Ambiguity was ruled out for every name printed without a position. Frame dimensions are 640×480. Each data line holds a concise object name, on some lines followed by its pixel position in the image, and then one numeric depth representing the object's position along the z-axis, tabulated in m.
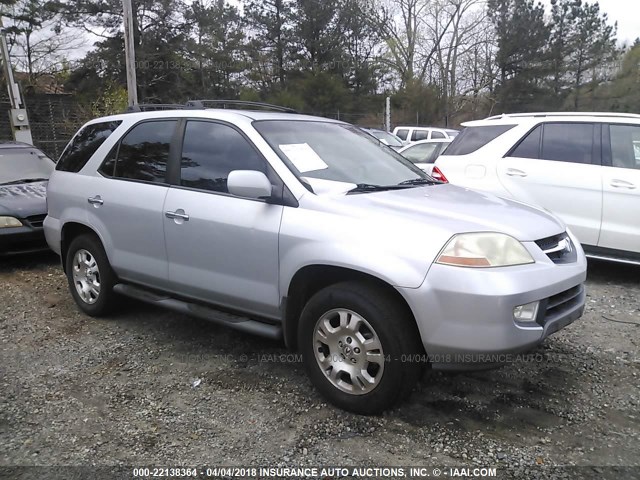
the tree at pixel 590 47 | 38.22
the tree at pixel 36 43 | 26.25
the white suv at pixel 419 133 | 18.98
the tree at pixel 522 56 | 38.75
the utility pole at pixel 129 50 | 11.77
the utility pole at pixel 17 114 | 11.44
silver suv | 2.63
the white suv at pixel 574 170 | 5.19
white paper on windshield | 3.31
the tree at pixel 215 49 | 30.94
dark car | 6.00
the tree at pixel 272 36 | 35.16
